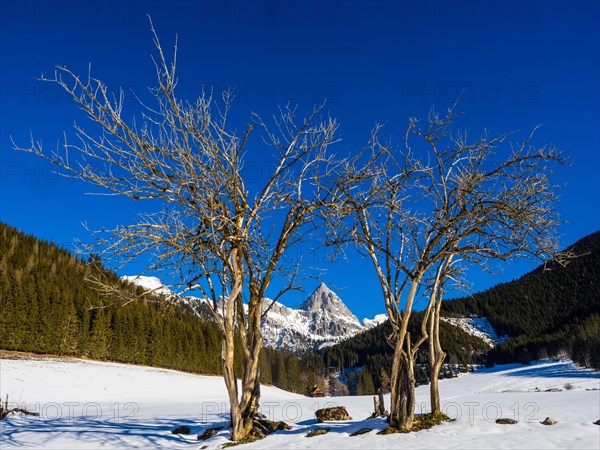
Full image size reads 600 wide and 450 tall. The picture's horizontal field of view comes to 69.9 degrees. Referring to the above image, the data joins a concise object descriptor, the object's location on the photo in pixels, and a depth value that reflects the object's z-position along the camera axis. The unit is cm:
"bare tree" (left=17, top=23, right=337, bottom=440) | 1032
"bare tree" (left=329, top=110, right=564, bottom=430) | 1086
